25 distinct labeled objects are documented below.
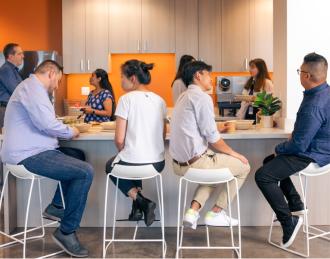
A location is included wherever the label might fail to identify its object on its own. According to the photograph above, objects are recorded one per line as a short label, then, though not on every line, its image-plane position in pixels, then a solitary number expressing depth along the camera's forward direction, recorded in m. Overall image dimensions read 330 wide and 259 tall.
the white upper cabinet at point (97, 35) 6.86
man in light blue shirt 3.24
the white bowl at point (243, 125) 3.91
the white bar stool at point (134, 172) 3.14
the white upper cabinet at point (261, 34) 6.84
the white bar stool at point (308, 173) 3.32
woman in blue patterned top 5.03
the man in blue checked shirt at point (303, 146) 3.22
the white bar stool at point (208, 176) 3.04
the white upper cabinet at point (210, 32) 6.84
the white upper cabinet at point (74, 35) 6.86
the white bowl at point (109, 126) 3.95
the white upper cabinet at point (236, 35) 6.84
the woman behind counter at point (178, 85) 4.85
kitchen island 3.96
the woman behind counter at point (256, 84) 5.05
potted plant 4.11
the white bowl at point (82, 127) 3.80
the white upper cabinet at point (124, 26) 6.86
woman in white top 3.29
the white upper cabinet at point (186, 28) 6.82
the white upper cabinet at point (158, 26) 6.84
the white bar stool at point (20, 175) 3.29
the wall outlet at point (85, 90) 7.11
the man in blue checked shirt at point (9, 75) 5.33
